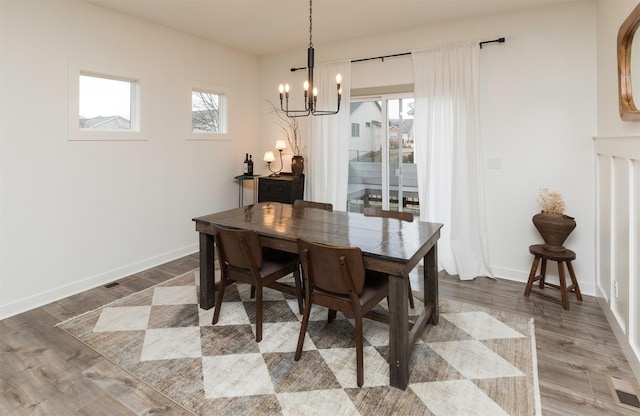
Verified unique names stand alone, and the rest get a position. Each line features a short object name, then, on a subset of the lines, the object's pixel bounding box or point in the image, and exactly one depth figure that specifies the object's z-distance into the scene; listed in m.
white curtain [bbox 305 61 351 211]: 4.64
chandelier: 2.61
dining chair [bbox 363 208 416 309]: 3.04
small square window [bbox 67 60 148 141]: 3.32
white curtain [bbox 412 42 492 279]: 3.79
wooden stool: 3.06
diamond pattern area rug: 1.93
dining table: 2.04
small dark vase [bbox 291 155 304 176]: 4.96
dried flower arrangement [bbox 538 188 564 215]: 3.31
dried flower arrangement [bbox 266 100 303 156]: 5.16
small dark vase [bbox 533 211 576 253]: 3.14
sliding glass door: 4.46
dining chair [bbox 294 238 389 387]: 2.00
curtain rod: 3.60
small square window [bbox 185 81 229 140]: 4.50
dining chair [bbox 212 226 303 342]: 2.47
